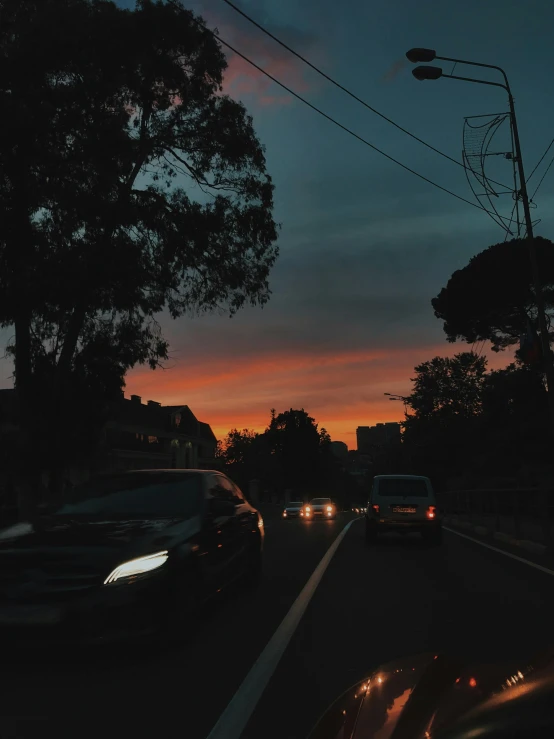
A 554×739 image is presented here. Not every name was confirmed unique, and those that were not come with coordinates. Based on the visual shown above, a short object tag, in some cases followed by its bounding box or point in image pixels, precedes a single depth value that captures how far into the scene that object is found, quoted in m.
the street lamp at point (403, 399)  57.21
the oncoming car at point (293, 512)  36.97
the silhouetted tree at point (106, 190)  15.99
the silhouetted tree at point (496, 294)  36.17
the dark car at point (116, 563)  4.62
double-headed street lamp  13.87
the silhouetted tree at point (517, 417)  35.88
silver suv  14.40
